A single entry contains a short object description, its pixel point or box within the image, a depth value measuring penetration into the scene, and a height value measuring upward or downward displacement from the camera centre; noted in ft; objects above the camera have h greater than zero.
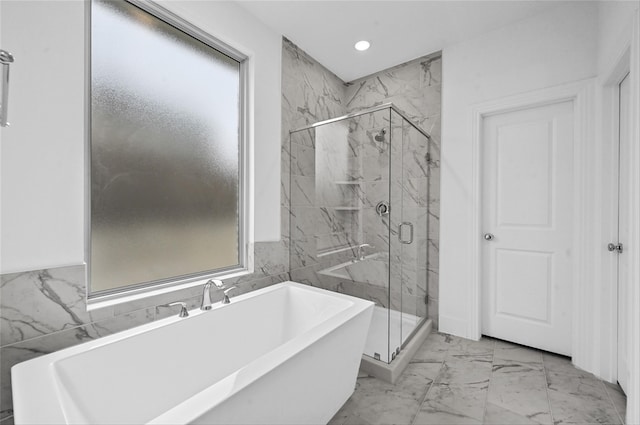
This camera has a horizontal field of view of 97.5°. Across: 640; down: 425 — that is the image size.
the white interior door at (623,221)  5.78 -0.20
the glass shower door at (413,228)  7.72 -0.49
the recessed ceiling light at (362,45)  8.63 +5.18
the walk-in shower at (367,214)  7.03 -0.10
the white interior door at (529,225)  7.30 -0.40
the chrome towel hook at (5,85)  2.89 +1.32
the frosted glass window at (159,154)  5.07 +1.20
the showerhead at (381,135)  6.91 +1.87
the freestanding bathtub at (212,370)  2.98 -2.27
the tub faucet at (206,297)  5.47 -1.70
